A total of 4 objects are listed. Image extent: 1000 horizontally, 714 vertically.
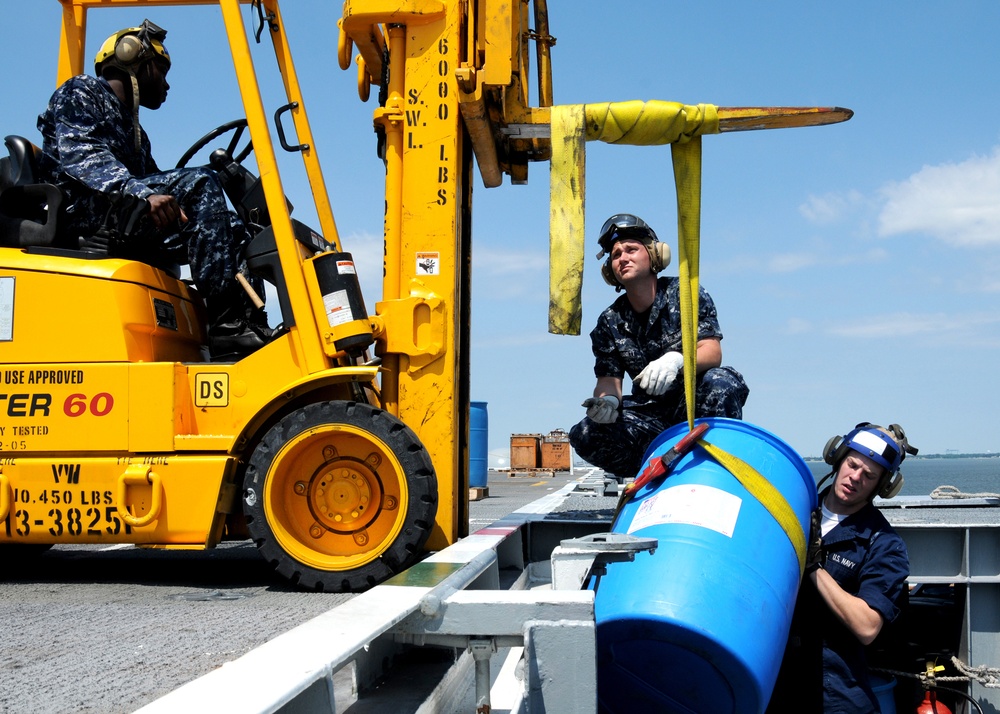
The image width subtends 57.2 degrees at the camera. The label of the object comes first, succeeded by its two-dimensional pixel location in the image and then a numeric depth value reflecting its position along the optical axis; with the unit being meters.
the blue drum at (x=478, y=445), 14.02
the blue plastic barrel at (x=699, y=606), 2.63
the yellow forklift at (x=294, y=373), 3.92
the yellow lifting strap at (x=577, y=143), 3.51
